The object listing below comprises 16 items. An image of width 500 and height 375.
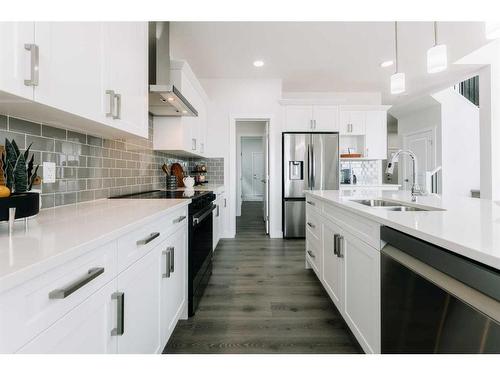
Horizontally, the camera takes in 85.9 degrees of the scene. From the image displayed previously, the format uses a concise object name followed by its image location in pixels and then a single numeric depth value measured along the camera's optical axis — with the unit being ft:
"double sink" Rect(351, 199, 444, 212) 5.11
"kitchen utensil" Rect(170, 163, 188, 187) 11.44
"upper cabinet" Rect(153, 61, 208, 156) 9.15
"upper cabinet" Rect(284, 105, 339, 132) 14.92
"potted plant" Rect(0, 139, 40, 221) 2.92
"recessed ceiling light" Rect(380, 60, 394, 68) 13.06
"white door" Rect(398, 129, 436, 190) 19.84
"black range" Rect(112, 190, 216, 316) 6.34
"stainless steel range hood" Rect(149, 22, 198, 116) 7.66
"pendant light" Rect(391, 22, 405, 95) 7.93
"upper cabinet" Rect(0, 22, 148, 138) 2.91
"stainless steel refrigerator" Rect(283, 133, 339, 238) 14.58
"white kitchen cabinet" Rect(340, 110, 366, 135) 16.72
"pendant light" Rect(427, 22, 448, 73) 6.33
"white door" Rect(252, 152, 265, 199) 31.65
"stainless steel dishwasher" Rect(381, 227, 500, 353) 2.12
